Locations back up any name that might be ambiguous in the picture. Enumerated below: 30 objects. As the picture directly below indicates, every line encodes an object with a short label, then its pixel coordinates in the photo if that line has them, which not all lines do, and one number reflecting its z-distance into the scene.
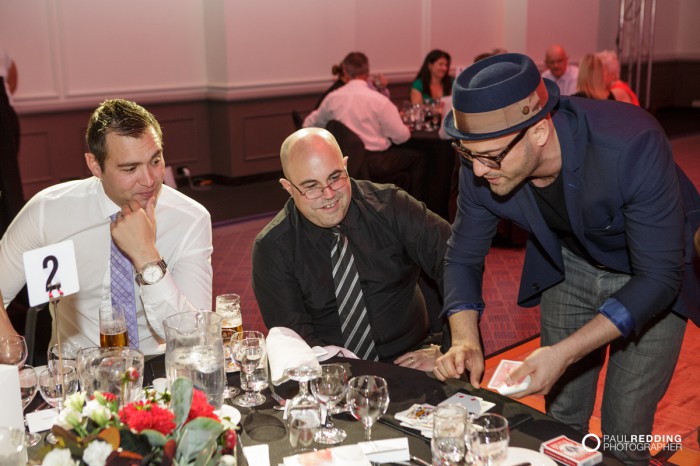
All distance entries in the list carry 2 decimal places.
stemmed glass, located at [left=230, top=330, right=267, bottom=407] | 1.89
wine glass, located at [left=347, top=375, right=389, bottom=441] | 1.66
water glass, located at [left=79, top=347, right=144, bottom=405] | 1.67
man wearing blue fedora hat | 1.96
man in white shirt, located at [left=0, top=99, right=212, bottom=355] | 2.52
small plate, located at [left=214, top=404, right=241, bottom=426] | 1.71
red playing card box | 1.54
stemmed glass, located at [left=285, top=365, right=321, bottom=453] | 1.64
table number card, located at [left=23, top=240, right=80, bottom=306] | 1.80
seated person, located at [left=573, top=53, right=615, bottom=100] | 6.38
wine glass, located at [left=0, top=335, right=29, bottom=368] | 1.89
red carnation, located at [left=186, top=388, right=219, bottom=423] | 1.27
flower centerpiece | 1.15
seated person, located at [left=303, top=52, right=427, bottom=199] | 6.33
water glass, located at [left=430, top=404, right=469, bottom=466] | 1.50
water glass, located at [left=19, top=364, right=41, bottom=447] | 1.80
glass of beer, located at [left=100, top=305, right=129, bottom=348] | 2.03
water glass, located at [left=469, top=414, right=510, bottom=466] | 1.48
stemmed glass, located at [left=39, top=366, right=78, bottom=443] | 1.79
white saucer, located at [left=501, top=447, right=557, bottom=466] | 1.53
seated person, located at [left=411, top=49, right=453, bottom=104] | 8.27
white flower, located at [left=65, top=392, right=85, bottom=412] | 1.30
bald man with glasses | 2.57
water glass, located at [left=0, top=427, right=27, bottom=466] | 1.28
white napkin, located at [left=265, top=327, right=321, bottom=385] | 1.90
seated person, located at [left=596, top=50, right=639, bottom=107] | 6.64
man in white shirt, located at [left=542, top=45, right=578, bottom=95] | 8.30
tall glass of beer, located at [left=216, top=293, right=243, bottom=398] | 2.19
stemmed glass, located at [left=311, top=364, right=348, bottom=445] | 1.70
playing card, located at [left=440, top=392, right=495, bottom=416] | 1.77
